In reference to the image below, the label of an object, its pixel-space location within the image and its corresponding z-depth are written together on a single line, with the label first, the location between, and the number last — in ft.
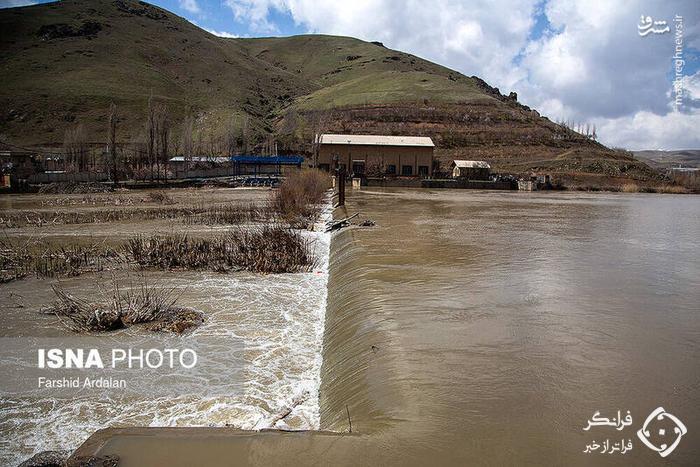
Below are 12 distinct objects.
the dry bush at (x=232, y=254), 51.57
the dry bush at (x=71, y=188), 154.81
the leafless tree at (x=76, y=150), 226.38
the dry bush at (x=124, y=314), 33.45
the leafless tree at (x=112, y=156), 172.99
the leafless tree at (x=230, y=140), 302.14
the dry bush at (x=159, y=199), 123.65
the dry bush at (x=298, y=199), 88.94
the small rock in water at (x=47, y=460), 16.28
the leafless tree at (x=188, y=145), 238.68
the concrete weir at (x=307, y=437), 16.56
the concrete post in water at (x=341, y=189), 105.60
